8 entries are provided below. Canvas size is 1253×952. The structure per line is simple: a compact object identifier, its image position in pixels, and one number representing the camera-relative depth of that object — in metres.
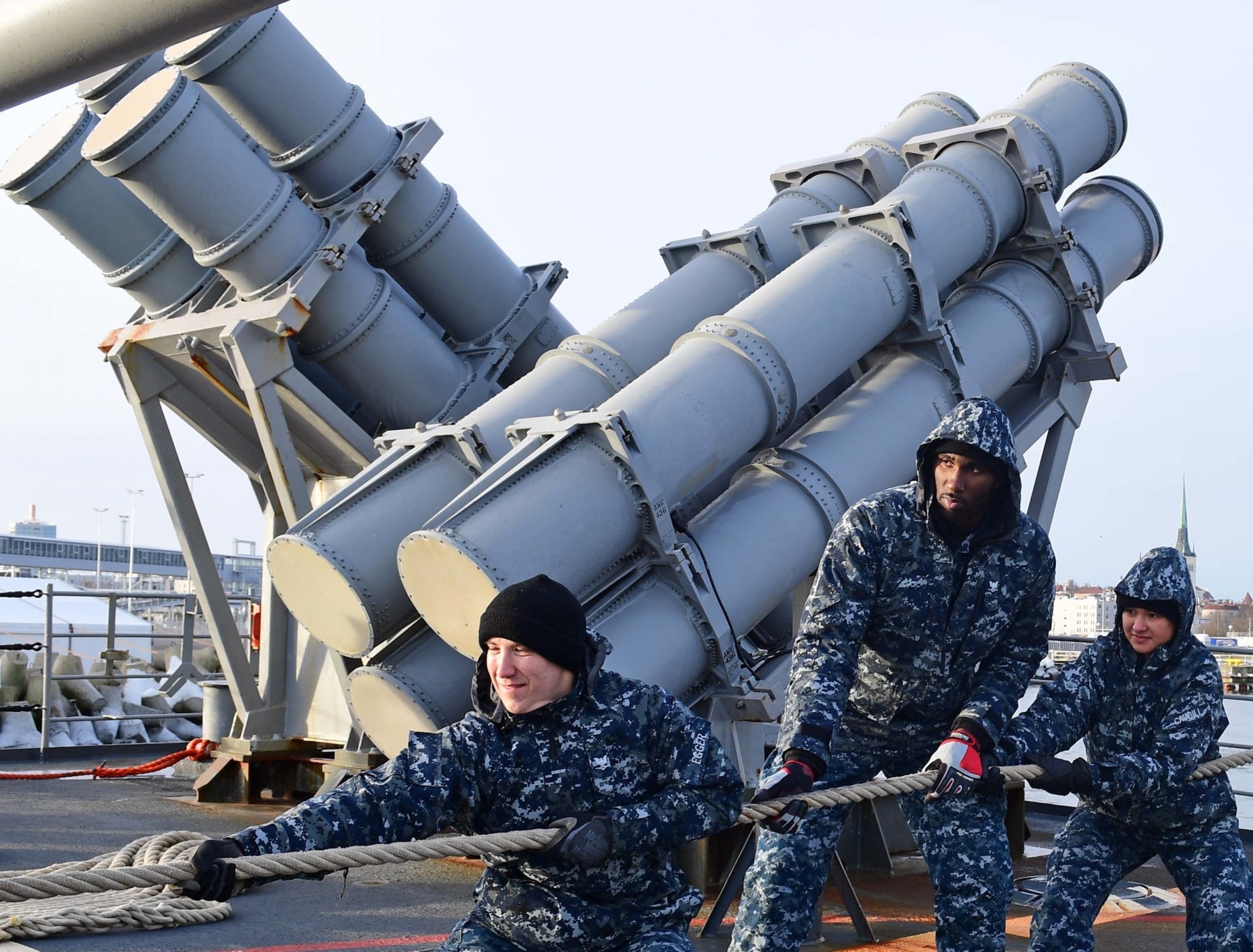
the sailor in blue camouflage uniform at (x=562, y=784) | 3.27
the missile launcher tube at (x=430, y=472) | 7.20
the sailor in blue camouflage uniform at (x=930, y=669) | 4.03
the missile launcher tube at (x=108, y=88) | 8.94
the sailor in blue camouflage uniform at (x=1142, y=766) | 4.52
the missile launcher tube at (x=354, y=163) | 8.48
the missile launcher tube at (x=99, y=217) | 8.94
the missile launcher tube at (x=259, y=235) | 8.20
